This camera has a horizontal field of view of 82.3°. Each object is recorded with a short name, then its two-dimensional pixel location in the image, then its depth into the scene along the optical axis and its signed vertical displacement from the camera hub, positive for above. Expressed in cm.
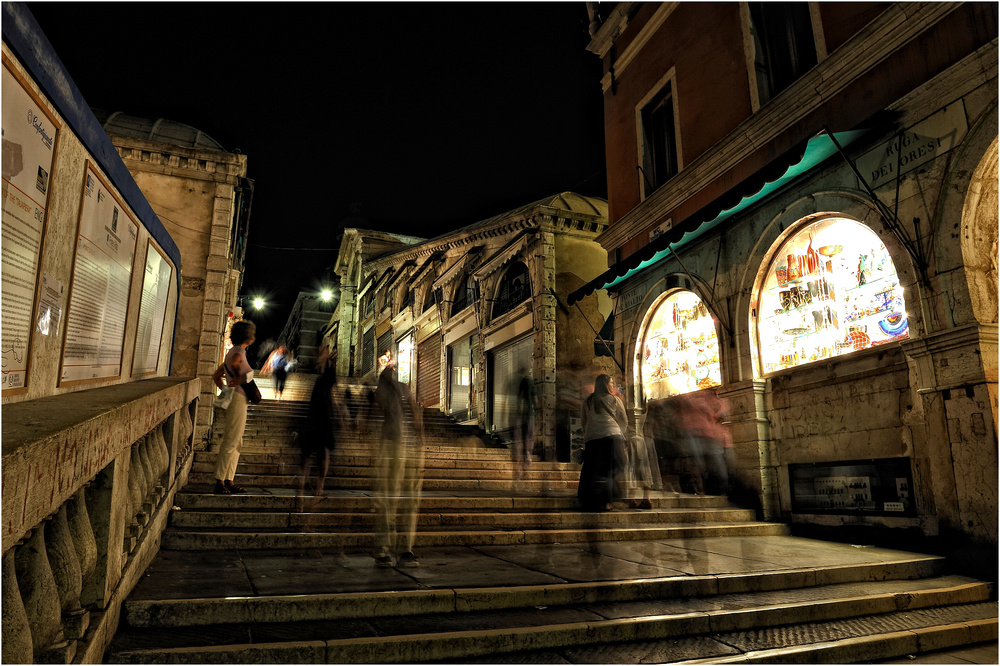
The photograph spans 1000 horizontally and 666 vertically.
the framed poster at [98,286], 384 +124
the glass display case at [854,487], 624 -38
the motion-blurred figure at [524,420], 1153 +75
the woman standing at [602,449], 734 +6
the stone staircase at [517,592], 316 -95
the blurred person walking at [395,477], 488 -21
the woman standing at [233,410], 622 +46
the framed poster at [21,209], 275 +122
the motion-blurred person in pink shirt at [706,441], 882 +21
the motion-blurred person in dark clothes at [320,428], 648 +29
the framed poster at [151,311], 591 +156
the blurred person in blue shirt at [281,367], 1077 +163
